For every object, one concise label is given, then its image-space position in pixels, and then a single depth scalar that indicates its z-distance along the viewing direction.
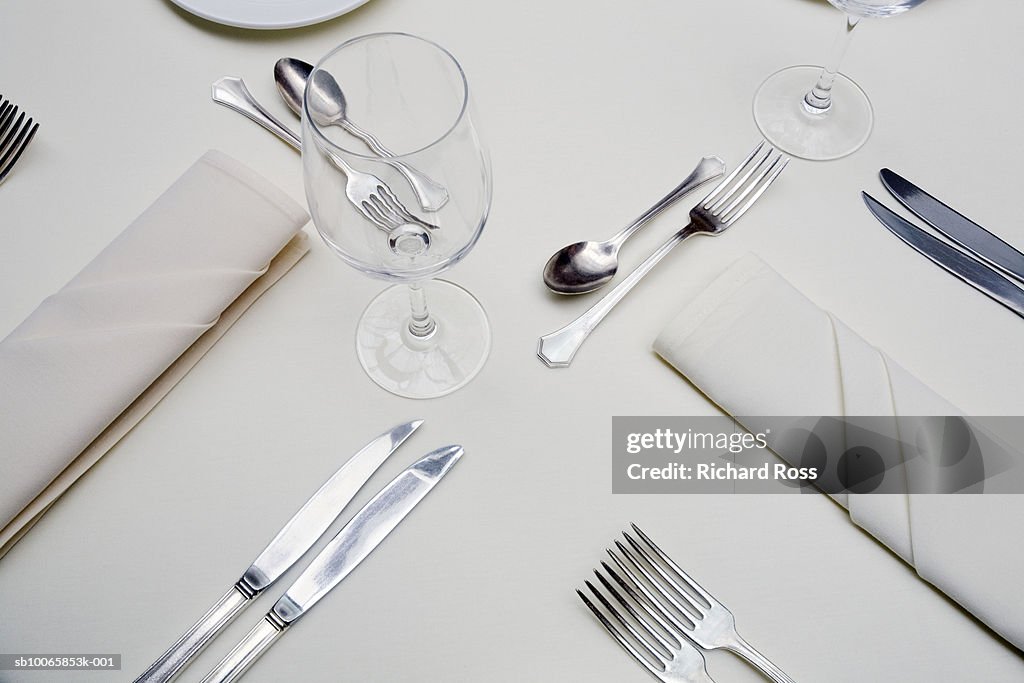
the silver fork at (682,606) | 0.54
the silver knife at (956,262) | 0.68
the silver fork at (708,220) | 0.66
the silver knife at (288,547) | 0.53
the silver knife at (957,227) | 0.69
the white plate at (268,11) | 0.80
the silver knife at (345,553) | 0.54
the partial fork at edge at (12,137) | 0.73
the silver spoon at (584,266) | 0.68
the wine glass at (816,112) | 0.76
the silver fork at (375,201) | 0.51
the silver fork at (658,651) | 0.53
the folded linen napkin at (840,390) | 0.55
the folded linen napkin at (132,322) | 0.58
